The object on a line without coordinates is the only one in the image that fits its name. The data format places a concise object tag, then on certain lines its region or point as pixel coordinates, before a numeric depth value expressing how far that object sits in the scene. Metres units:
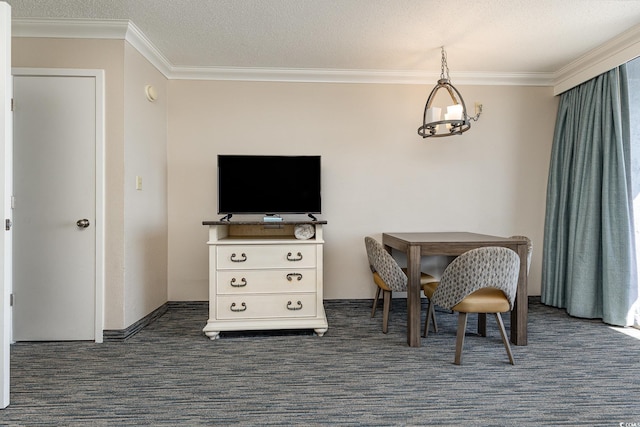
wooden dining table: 2.44
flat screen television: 2.99
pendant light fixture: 2.69
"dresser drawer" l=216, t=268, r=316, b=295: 2.70
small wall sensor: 2.95
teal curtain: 2.87
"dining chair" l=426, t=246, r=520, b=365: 2.11
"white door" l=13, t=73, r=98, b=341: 2.51
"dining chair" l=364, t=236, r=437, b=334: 2.62
